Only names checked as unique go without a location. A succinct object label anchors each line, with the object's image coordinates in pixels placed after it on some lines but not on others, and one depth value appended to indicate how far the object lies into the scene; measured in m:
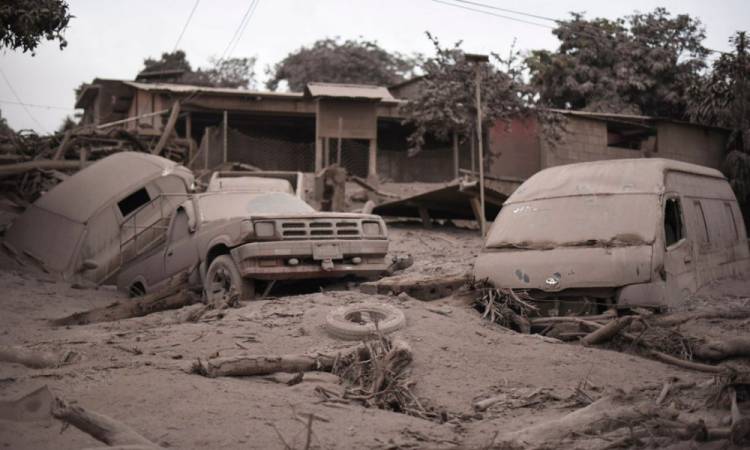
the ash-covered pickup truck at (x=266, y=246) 8.91
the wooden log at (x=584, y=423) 4.36
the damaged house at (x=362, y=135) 23.88
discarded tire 6.85
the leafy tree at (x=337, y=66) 39.75
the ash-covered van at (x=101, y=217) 13.12
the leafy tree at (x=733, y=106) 26.25
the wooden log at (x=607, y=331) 6.86
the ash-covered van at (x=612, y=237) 7.40
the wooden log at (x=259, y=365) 5.72
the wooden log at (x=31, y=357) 5.96
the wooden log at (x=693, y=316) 7.13
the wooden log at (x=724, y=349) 6.47
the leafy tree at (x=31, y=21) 10.83
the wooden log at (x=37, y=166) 17.75
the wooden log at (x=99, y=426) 3.88
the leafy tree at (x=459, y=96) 22.62
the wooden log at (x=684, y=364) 6.23
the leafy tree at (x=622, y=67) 30.62
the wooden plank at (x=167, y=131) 21.44
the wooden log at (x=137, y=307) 8.86
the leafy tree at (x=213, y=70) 41.91
